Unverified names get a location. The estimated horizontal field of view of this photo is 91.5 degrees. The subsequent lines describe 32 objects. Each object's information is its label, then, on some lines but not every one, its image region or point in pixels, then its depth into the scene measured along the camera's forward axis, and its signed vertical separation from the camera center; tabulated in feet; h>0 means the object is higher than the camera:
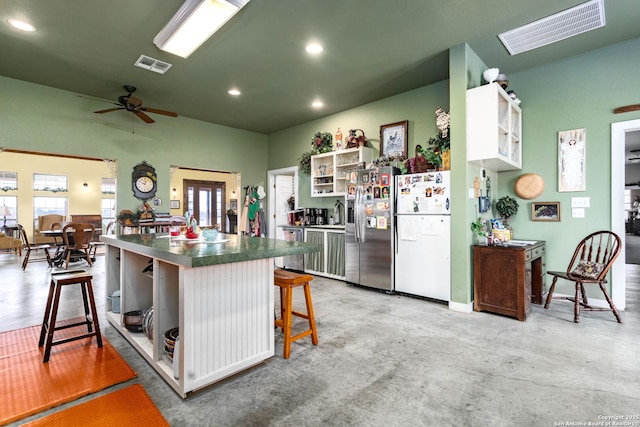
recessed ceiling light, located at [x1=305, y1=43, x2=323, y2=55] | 11.34 +6.15
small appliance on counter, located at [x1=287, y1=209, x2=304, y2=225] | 20.27 -0.14
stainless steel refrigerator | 13.92 -0.69
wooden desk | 10.48 -2.31
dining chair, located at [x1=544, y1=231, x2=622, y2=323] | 10.34 -1.87
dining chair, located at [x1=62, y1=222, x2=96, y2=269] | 20.17 -1.76
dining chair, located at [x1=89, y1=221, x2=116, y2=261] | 18.27 -0.80
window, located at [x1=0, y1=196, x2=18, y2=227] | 32.45 +0.78
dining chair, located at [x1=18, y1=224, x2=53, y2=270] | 20.49 -2.66
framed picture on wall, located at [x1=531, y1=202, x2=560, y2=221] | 12.65 +0.06
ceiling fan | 14.62 +5.26
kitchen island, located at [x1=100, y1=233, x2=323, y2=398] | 6.09 -2.03
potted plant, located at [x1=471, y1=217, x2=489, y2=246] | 11.88 -0.72
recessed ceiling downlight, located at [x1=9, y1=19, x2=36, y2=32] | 9.82 +6.12
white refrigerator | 12.28 -0.91
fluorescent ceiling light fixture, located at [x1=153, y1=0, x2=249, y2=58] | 8.42 +5.72
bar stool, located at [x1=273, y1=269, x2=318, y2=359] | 7.91 -2.37
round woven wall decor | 12.96 +1.13
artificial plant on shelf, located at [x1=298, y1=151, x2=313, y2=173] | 20.20 +3.42
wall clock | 18.15 +1.99
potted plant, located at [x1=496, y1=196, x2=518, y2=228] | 13.32 +0.25
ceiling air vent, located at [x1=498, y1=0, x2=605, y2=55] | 9.41 +6.07
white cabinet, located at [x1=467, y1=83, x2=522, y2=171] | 11.03 +3.19
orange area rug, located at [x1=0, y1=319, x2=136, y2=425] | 6.03 -3.59
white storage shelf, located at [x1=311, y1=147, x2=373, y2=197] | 17.26 +2.71
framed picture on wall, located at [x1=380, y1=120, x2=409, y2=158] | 15.76 +3.87
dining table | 20.68 -2.69
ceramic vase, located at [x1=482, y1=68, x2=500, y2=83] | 11.34 +5.06
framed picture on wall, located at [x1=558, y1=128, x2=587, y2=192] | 12.10 +2.09
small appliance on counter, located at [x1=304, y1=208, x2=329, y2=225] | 19.45 -0.20
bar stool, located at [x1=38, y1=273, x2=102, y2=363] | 7.67 -2.41
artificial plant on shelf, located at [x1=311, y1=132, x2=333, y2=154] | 19.17 +4.42
